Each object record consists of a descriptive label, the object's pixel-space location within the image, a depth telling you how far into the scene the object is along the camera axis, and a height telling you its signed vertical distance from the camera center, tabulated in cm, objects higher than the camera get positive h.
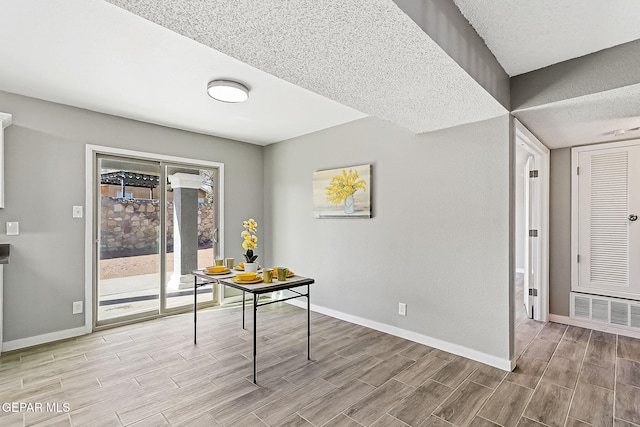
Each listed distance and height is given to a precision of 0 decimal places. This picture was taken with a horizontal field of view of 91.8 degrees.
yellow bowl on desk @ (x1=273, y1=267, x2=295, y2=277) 267 -54
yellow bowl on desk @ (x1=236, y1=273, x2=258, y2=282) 248 -53
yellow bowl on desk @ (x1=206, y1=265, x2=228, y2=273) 285 -54
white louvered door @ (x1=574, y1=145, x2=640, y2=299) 331 -10
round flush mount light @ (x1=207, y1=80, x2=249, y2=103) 267 +107
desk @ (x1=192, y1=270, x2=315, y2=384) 232 -58
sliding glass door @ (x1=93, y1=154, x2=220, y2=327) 361 -30
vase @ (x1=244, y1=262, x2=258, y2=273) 282 -50
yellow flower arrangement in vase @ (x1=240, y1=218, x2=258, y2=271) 278 -29
